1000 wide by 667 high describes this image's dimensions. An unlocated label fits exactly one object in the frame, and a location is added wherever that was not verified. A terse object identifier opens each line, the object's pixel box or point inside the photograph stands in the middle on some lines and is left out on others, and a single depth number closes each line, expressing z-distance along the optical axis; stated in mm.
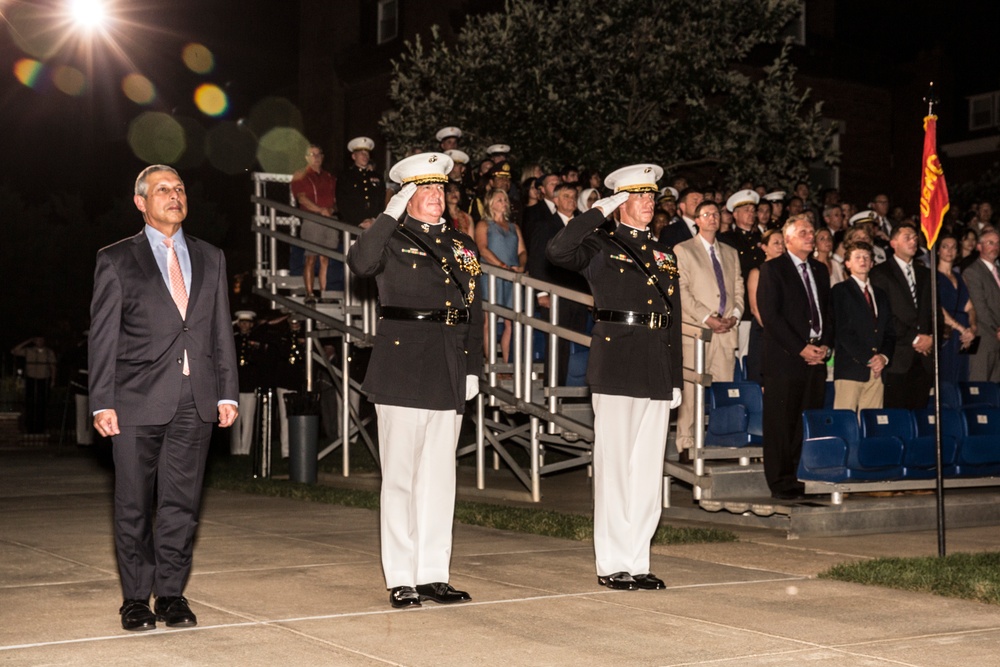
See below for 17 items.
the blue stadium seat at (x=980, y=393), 13125
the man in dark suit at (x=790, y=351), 11023
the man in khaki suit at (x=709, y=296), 12289
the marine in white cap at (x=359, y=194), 15180
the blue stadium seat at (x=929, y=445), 11477
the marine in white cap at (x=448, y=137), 16234
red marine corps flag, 9305
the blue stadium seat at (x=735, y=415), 11727
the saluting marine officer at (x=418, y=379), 7305
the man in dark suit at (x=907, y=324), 12344
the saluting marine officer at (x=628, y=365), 7953
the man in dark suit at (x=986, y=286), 14805
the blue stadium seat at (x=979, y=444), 12125
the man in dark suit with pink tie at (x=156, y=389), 6523
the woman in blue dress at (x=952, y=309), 14055
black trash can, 14281
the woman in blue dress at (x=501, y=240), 13977
